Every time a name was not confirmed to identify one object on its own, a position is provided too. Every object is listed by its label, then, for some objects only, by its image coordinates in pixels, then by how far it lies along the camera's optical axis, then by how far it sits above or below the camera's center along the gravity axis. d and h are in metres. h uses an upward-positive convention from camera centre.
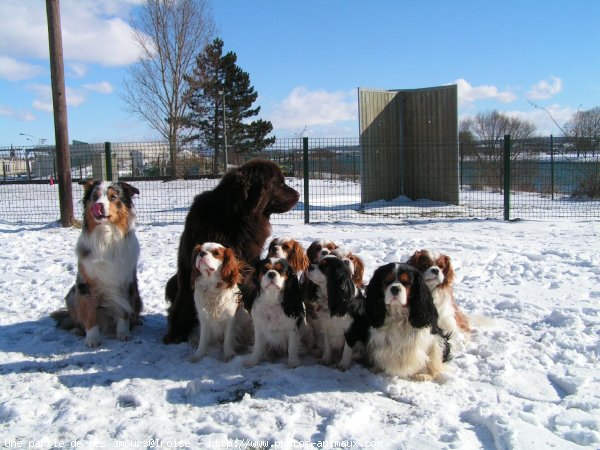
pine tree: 28.92 +5.59
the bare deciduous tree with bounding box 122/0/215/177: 26.75 +7.33
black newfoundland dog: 4.68 -0.29
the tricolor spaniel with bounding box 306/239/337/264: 4.57 -0.54
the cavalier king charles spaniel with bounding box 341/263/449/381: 3.68 -1.04
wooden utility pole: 10.49 +2.01
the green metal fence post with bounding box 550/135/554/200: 14.14 +0.76
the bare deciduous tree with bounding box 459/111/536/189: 13.19 +0.83
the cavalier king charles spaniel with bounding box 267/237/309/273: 4.35 -0.53
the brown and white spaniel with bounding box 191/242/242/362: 4.24 -0.87
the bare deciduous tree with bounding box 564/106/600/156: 14.56 +1.65
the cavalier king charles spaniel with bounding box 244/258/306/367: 3.95 -0.97
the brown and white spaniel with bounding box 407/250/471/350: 4.09 -0.81
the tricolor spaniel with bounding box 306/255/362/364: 3.90 -0.87
